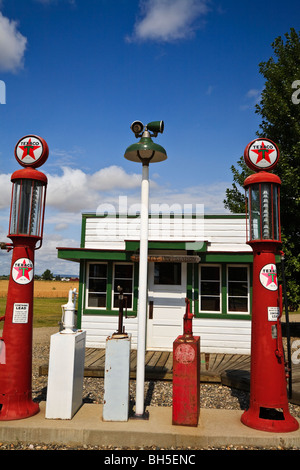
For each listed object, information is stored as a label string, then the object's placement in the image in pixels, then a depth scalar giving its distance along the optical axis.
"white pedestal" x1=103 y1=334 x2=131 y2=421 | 4.43
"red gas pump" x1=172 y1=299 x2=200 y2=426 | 4.30
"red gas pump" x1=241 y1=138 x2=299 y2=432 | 4.28
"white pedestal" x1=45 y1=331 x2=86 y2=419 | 4.43
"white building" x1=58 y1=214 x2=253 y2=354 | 9.39
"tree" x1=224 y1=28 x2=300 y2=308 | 12.91
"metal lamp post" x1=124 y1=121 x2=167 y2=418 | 4.61
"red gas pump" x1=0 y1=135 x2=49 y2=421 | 4.46
